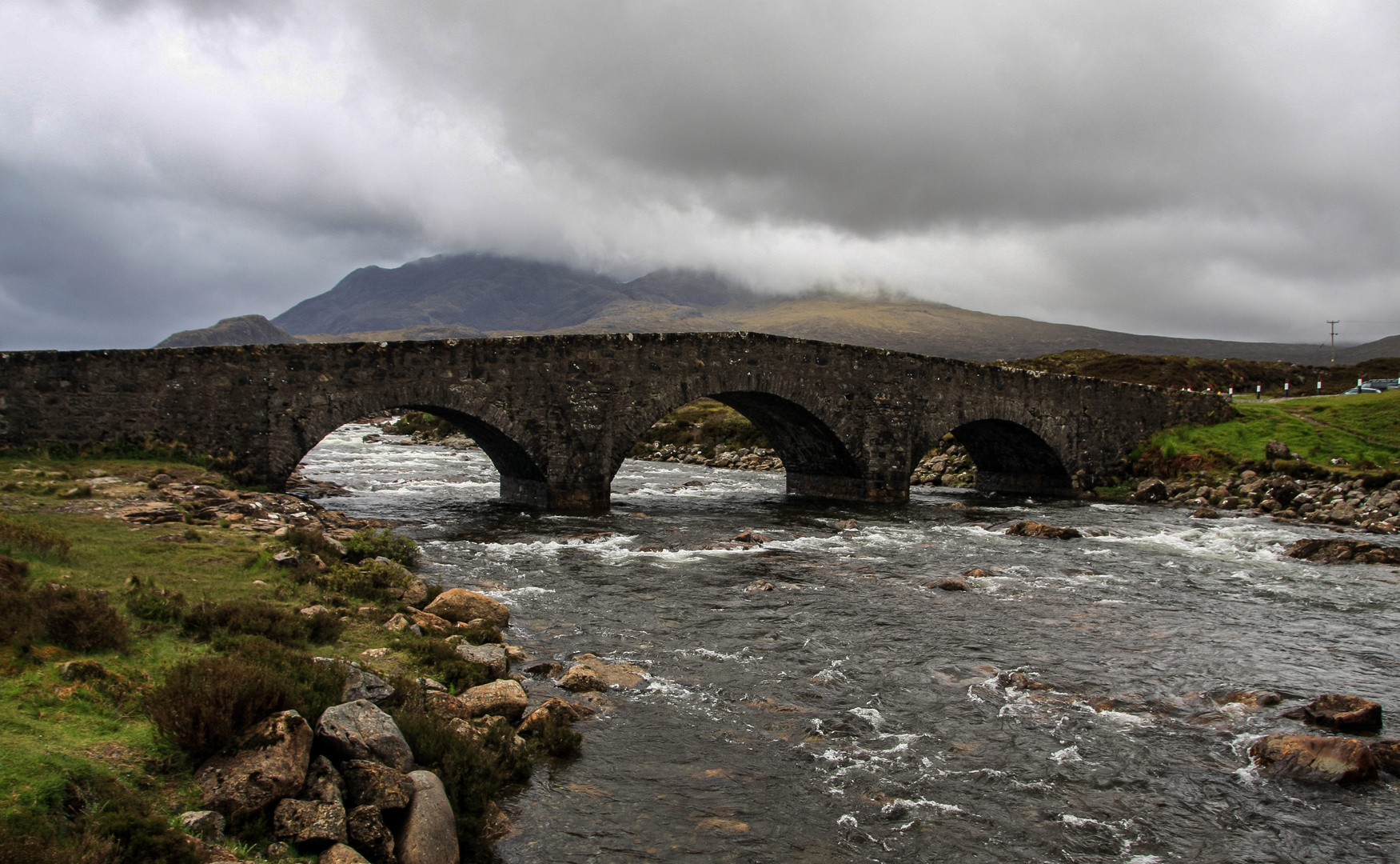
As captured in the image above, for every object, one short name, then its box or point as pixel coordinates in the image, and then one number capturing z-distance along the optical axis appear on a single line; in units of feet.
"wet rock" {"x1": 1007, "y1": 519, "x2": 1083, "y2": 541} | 74.79
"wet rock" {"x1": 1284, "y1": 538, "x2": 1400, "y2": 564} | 62.85
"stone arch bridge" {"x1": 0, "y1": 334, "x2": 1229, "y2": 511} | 66.18
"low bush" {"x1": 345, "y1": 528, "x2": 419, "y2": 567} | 48.10
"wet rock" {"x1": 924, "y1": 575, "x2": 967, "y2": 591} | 50.88
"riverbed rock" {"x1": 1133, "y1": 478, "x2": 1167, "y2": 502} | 111.14
